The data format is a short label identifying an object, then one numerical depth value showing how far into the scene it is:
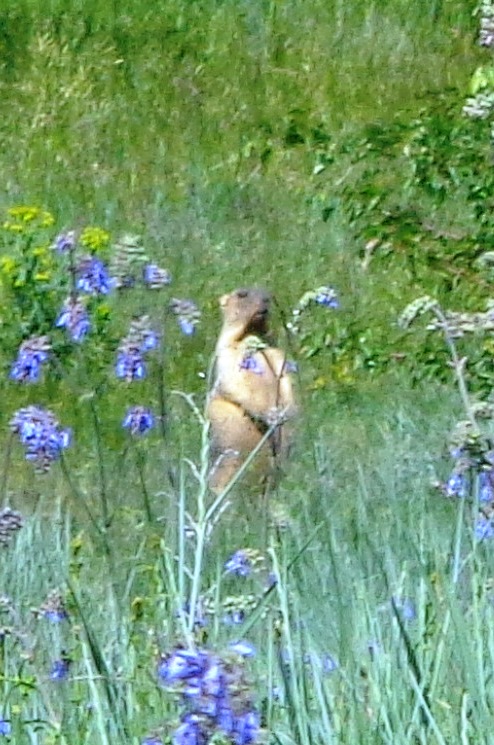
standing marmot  14.02
